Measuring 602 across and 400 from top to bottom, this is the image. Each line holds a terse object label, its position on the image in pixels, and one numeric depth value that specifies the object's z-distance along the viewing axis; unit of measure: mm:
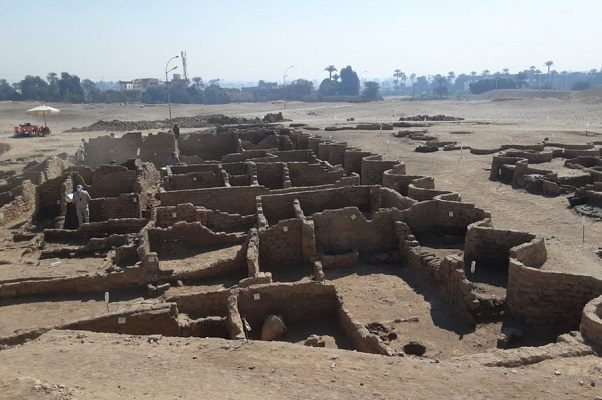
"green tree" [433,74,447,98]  185375
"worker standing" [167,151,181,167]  27061
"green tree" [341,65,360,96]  180375
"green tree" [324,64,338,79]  190500
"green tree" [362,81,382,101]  164250
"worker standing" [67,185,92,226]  19488
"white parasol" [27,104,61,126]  52969
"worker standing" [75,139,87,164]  34625
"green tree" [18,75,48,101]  131250
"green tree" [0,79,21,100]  129225
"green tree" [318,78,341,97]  173062
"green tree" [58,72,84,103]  130000
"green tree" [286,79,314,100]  164500
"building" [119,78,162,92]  174500
